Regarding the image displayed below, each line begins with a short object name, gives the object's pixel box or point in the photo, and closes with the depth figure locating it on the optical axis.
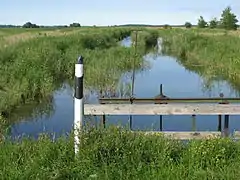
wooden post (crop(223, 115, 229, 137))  4.51
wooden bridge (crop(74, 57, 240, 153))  4.20
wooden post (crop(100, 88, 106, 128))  4.59
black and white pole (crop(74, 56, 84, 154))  3.70
